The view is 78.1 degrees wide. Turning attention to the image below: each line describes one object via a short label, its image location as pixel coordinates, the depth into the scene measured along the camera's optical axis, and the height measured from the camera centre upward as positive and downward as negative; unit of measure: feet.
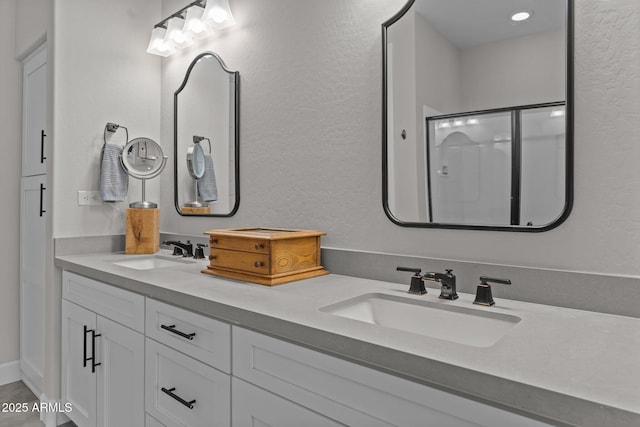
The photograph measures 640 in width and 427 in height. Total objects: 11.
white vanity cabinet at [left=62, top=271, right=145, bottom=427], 4.92 -2.05
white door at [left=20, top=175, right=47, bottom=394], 7.80 -1.42
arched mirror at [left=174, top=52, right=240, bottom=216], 6.79 +1.29
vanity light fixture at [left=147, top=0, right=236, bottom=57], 6.65 +3.31
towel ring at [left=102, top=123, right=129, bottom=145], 7.48 +1.52
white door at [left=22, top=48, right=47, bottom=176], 7.80 +1.93
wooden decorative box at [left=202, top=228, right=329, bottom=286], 4.58 -0.57
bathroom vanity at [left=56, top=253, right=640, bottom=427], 2.09 -1.01
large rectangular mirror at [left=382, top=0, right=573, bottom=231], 3.65 +1.00
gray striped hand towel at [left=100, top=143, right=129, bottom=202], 7.29 +0.61
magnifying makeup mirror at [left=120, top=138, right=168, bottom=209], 7.50 +0.95
